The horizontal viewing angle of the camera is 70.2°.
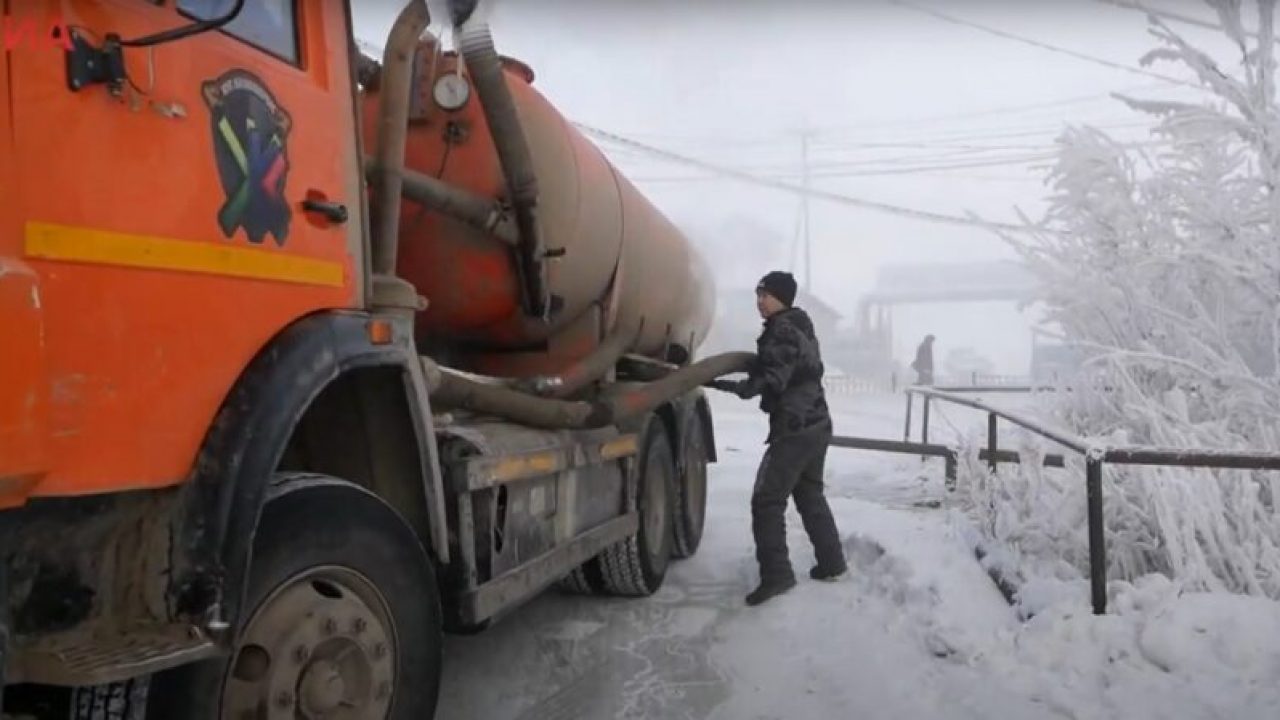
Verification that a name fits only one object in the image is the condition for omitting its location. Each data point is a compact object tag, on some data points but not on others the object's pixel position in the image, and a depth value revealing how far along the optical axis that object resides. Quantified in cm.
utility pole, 3731
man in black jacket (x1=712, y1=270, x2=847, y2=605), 510
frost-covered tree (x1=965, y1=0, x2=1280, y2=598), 431
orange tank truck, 169
